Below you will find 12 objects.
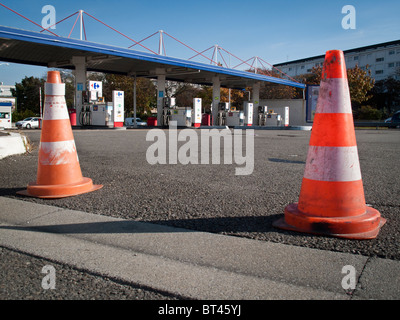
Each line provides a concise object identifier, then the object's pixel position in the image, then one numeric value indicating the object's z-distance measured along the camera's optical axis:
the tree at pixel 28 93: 62.12
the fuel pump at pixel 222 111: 35.84
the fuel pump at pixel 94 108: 25.98
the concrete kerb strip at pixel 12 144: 7.68
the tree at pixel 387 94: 62.31
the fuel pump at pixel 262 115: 39.22
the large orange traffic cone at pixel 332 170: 3.13
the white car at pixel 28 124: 35.08
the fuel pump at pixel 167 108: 31.20
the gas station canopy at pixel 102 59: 20.70
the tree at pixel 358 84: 52.06
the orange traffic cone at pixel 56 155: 4.48
